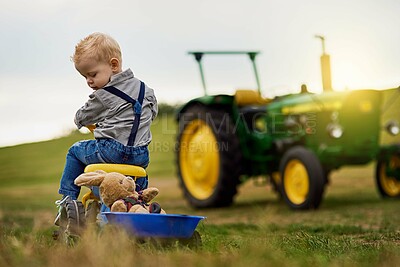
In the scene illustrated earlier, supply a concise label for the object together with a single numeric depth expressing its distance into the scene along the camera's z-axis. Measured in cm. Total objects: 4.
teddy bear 342
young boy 363
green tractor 858
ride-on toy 322
